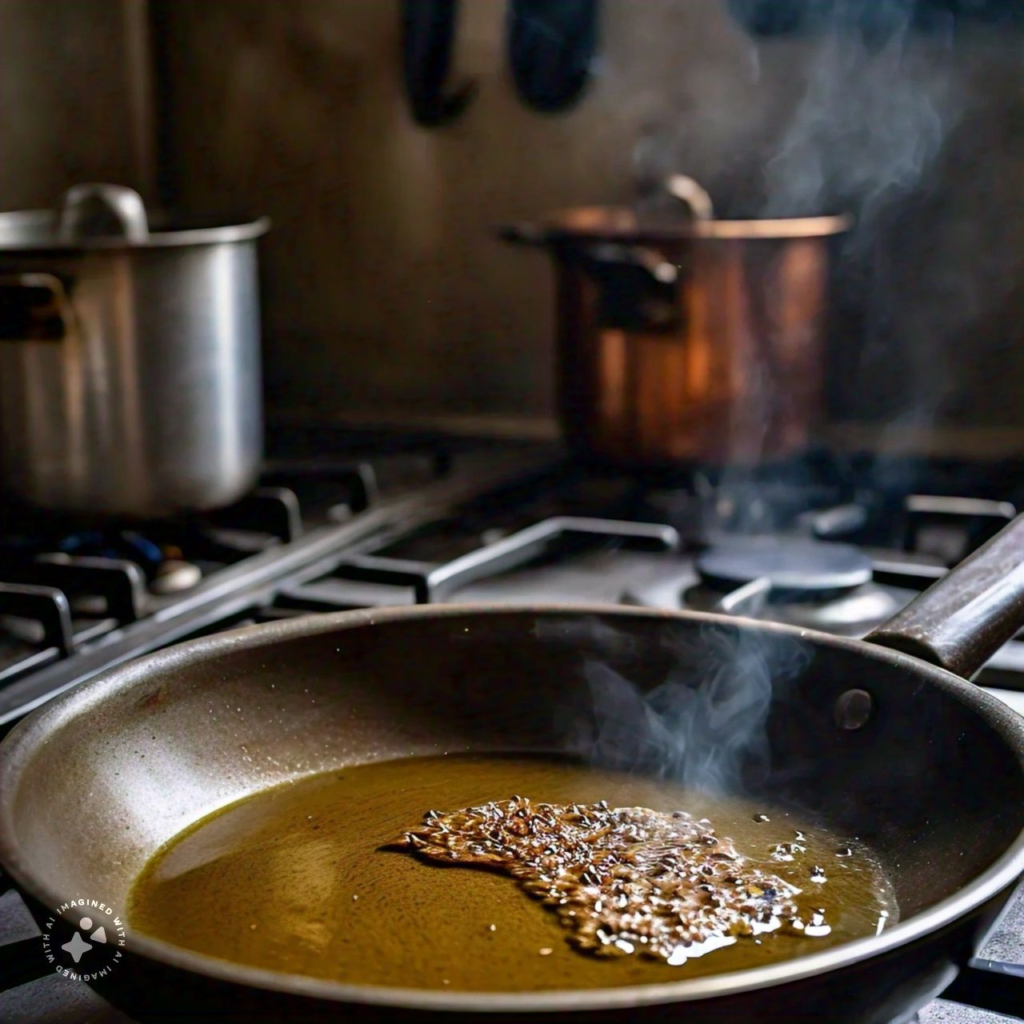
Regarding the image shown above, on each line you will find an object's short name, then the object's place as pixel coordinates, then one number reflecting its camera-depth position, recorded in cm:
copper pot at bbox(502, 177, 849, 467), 112
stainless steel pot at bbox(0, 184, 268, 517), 93
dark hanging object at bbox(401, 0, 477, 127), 144
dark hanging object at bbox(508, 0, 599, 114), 140
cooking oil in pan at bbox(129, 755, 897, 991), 51
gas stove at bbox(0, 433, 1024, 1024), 87
